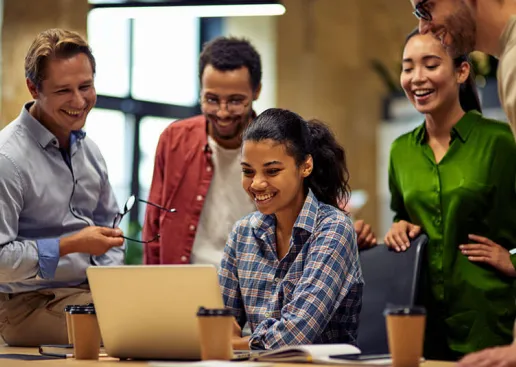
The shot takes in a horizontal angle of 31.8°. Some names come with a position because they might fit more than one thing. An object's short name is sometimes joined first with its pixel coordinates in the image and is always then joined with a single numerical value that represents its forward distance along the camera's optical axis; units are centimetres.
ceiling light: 401
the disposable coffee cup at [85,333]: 218
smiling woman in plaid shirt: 238
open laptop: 200
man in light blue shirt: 272
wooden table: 197
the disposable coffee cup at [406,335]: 180
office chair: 272
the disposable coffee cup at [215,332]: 190
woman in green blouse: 283
